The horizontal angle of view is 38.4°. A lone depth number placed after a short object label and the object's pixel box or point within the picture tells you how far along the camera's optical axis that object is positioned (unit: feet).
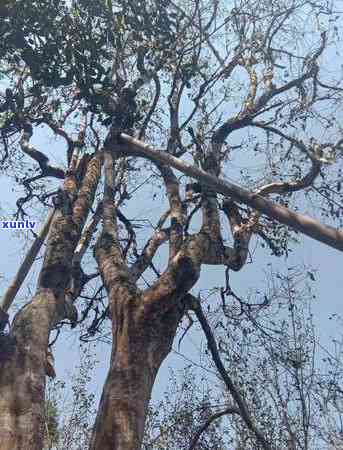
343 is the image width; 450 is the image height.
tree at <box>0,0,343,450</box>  10.88
